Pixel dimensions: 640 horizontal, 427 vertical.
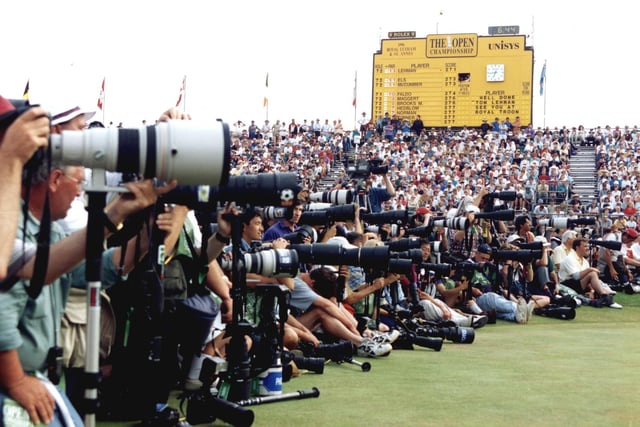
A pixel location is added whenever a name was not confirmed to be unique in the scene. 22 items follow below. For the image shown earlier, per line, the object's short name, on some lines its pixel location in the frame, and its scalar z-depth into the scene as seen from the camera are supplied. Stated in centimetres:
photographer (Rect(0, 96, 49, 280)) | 246
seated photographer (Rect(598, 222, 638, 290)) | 1689
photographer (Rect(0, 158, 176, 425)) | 270
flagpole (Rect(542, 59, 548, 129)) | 3719
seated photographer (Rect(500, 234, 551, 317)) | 1381
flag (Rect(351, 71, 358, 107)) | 3997
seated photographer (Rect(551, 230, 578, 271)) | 1617
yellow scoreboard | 3084
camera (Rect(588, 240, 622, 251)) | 1595
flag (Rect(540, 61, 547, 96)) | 3722
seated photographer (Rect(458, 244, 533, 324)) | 1309
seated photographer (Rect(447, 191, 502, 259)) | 1214
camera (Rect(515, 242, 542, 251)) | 1327
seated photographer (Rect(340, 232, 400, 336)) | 914
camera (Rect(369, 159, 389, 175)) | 974
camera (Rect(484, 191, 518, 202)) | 1213
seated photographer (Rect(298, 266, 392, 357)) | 848
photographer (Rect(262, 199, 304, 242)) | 850
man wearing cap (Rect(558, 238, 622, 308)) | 1539
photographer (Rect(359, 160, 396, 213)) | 1164
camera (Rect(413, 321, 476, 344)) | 1005
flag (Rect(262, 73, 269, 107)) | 4018
